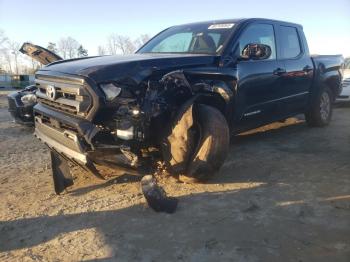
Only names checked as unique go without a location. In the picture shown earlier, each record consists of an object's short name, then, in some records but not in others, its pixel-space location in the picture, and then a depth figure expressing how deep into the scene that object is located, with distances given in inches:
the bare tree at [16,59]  2568.4
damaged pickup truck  161.2
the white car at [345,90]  461.7
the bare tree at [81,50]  2699.3
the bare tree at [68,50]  2566.4
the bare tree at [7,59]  2477.4
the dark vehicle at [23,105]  294.7
